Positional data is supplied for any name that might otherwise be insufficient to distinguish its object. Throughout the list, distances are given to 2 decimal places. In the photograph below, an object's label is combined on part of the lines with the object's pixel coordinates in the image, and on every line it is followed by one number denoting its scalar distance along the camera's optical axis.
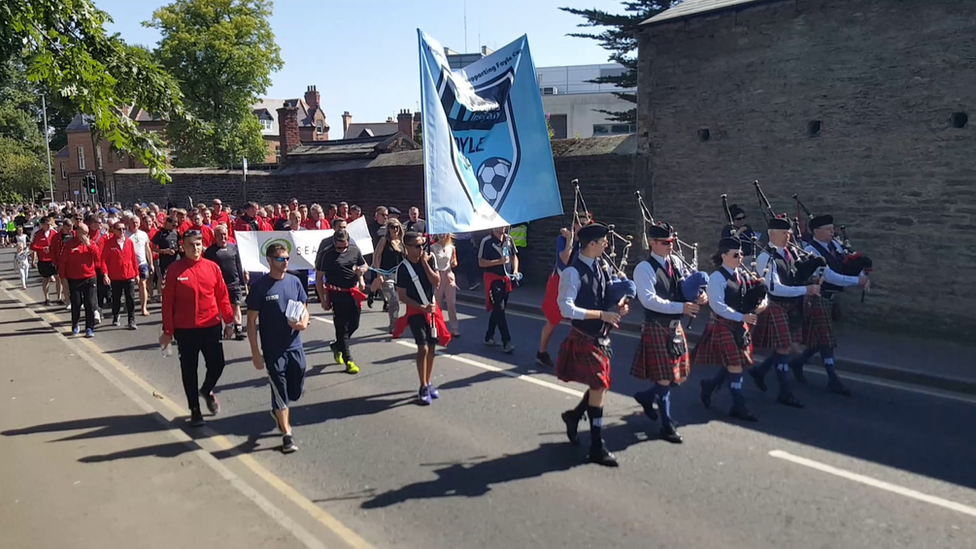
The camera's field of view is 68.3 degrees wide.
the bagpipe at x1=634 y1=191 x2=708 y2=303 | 6.36
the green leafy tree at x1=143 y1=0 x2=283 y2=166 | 41.72
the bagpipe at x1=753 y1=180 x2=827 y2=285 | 7.70
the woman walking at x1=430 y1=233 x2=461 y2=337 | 11.00
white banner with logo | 12.24
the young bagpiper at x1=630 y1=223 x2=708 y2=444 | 6.36
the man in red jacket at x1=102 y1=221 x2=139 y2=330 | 12.12
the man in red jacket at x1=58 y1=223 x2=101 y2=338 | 11.30
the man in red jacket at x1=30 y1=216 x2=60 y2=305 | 14.55
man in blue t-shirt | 6.40
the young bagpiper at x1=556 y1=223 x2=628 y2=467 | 5.93
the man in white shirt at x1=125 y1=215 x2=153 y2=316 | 13.71
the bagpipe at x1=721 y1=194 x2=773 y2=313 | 6.78
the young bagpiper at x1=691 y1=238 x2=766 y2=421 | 6.78
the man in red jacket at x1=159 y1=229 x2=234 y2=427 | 6.94
